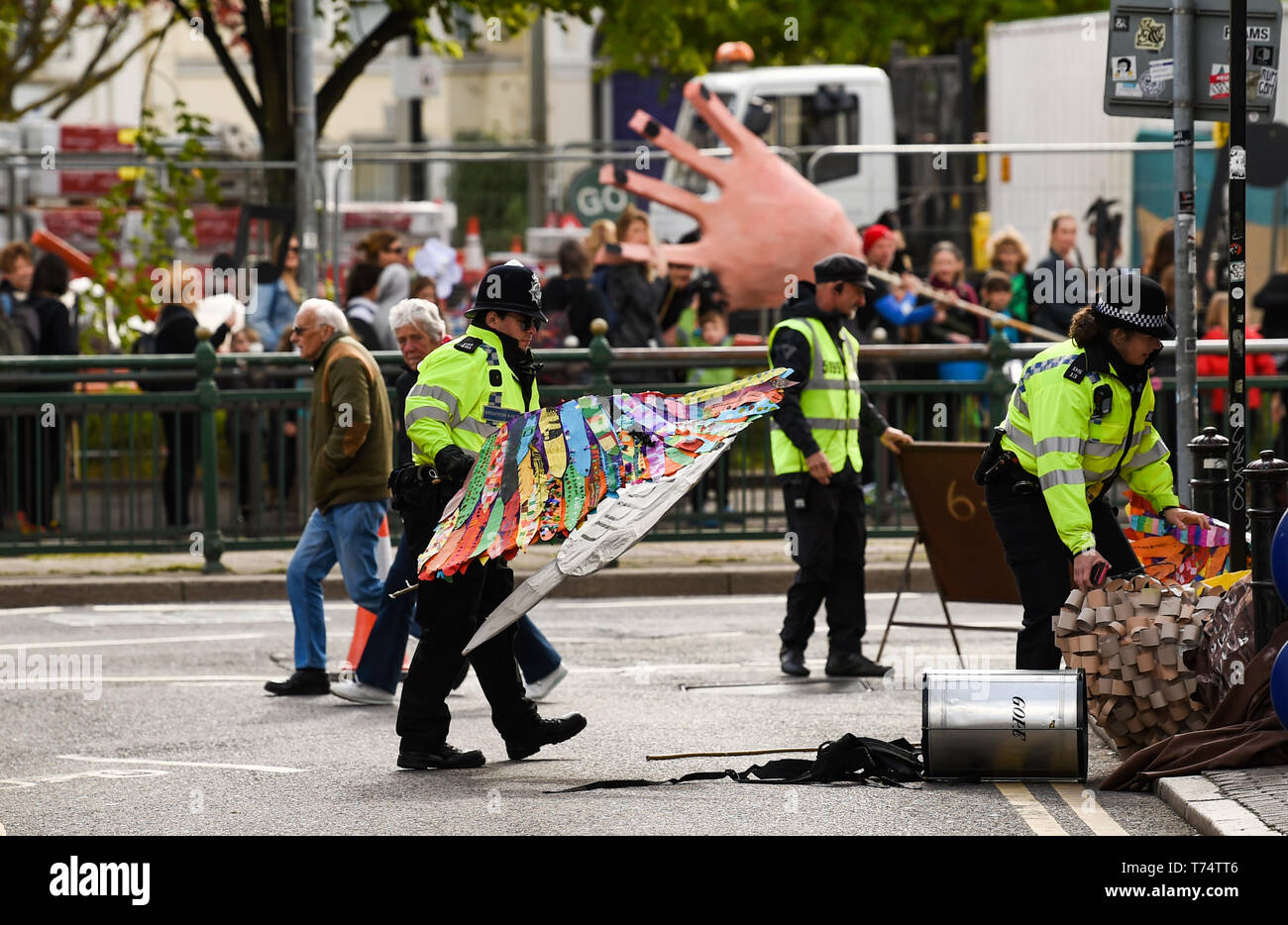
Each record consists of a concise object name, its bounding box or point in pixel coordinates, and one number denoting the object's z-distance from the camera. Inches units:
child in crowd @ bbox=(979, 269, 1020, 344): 663.1
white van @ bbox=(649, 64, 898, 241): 861.2
